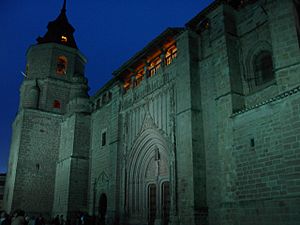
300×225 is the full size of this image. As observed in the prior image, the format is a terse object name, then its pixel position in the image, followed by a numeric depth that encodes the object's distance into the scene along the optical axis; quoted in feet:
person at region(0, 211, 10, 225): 25.48
